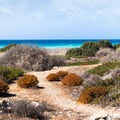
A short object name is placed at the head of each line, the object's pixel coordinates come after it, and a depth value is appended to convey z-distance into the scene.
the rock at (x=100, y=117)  12.60
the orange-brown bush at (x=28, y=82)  21.20
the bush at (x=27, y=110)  14.13
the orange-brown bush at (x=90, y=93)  17.95
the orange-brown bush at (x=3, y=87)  19.22
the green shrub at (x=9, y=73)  23.68
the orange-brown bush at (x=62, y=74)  24.89
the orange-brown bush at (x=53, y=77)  24.15
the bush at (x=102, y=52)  51.28
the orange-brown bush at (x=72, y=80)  21.94
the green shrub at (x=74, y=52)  57.41
